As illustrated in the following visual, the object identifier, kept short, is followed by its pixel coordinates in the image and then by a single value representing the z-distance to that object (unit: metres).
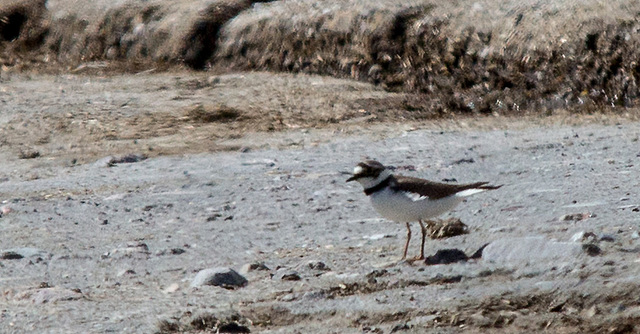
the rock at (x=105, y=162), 14.06
